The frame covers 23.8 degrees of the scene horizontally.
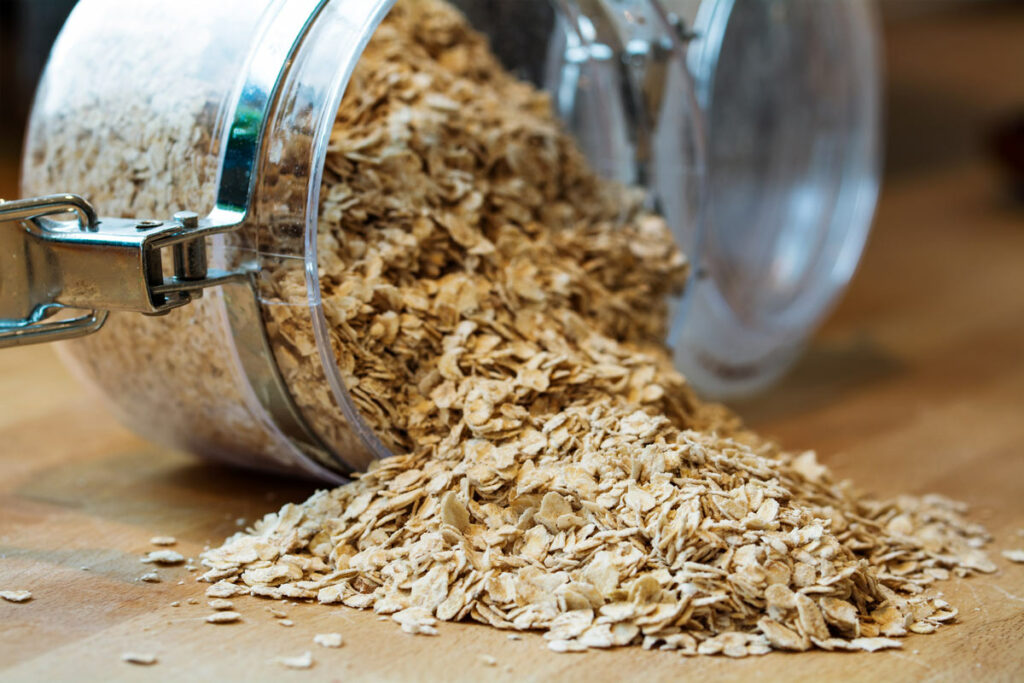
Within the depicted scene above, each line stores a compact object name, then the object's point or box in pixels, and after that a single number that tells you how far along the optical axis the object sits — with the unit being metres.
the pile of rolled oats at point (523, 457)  0.46
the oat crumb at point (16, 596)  0.47
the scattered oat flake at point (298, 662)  0.44
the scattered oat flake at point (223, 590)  0.47
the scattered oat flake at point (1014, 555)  0.51
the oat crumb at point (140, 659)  0.44
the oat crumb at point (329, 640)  0.45
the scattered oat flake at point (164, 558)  0.49
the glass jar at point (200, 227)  0.48
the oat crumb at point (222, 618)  0.46
